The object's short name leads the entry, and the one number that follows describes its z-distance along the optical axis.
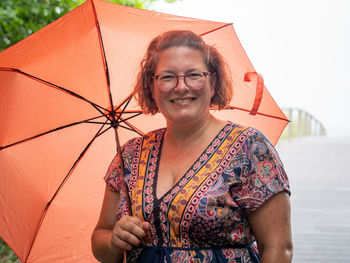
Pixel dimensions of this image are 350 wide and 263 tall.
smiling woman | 1.61
